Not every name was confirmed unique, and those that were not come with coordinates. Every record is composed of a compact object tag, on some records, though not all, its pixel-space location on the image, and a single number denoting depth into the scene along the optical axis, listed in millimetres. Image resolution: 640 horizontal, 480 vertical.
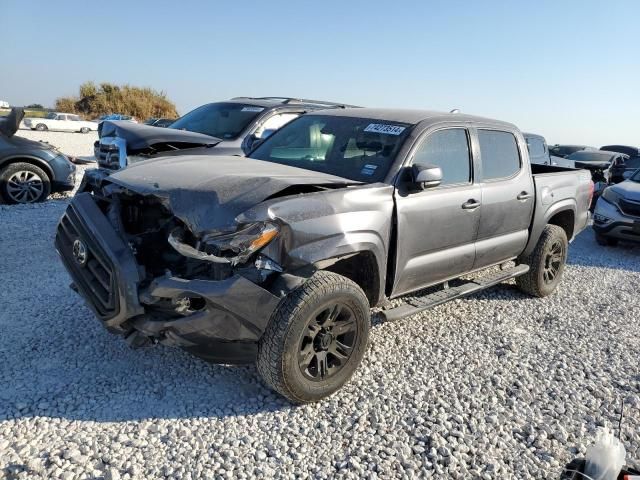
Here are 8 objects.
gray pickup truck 2969
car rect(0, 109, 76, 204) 8547
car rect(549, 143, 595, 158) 21781
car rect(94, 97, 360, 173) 6288
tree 45250
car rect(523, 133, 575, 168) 11875
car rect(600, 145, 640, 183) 13016
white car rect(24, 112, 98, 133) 33969
